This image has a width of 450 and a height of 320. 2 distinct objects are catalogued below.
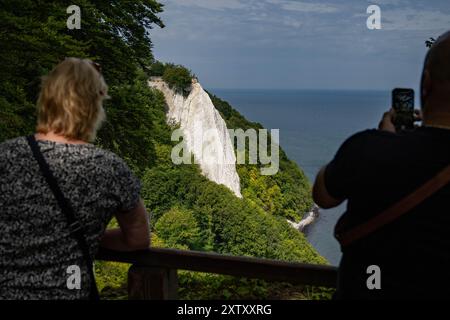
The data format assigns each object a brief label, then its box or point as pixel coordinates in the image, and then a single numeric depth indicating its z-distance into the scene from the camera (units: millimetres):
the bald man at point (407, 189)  1591
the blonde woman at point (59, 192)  1872
